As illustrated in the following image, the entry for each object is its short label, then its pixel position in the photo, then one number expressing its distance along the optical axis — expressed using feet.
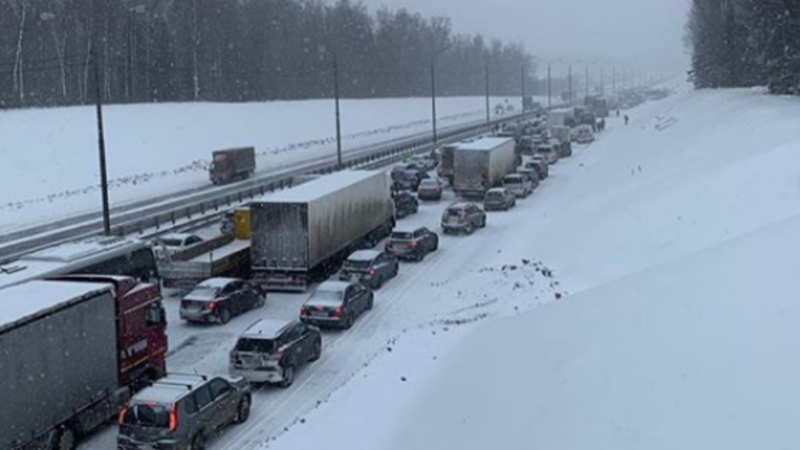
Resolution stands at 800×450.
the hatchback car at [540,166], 176.80
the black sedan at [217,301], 80.28
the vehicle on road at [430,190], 156.87
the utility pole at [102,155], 102.63
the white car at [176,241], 101.91
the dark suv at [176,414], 50.83
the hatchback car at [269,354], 63.62
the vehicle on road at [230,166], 194.59
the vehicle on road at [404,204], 139.95
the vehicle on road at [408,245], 105.81
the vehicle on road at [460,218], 122.21
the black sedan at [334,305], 77.13
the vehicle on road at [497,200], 140.87
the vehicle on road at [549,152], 209.77
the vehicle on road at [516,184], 154.71
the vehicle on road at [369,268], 92.27
